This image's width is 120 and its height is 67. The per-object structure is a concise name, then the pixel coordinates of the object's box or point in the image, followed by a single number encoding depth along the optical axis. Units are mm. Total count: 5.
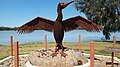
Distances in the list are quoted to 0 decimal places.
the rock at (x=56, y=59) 3143
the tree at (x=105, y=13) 10220
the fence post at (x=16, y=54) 2901
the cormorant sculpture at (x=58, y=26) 3224
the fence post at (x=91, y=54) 3116
